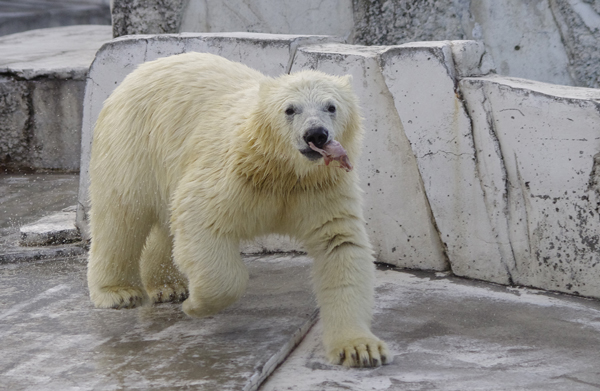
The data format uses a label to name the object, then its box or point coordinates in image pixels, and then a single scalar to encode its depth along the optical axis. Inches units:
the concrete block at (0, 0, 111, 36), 871.6
